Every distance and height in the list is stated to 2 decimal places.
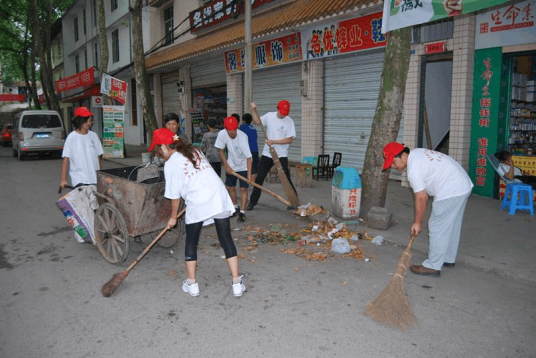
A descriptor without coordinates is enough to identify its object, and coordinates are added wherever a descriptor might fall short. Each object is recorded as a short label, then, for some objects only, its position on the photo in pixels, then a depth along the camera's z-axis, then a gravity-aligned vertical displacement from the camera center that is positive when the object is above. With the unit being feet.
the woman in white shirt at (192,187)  12.25 -1.74
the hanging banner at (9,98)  173.26 +13.41
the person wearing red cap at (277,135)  23.85 -0.36
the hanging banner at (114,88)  51.72 +5.16
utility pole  30.80 +5.32
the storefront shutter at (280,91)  41.96 +4.07
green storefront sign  26.11 +0.81
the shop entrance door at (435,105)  31.17 +1.87
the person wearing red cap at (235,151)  21.57 -1.18
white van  54.70 -0.40
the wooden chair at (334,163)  36.24 -2.99
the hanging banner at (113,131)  53.31 -0.26
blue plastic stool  23.13 -3.86
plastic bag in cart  16.87 -3.24
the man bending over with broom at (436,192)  13.62 -2.13
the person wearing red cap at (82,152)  18.25 -1.05
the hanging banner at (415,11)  20.13 +5.84
